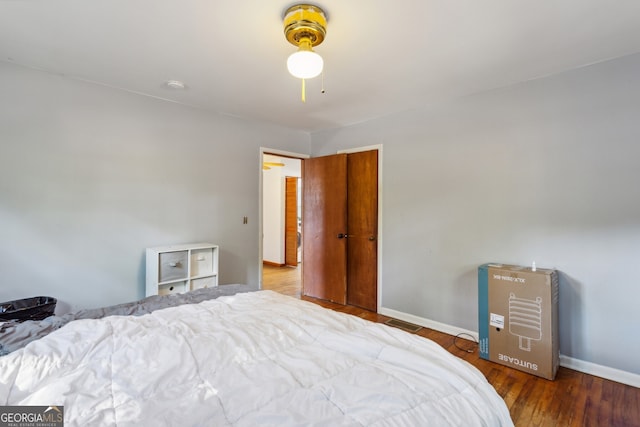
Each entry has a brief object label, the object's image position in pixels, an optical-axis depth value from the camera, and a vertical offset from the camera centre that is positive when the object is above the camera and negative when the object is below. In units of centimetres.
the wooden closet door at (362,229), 379 -16
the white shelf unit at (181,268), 279 -51
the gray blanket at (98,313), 133 -55
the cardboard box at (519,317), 229 -81
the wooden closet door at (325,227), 401 -16
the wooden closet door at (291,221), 672 -11
